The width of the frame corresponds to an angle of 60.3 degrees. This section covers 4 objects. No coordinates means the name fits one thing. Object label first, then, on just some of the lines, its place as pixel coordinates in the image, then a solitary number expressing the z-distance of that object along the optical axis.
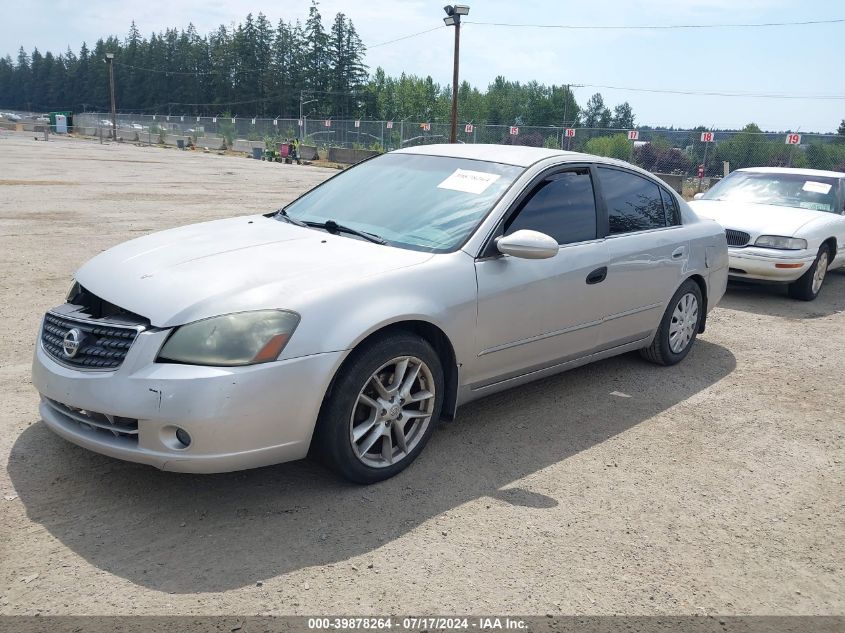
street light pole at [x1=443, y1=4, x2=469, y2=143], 26.64
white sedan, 8.20
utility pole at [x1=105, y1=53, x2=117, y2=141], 59.03
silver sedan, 3.04
